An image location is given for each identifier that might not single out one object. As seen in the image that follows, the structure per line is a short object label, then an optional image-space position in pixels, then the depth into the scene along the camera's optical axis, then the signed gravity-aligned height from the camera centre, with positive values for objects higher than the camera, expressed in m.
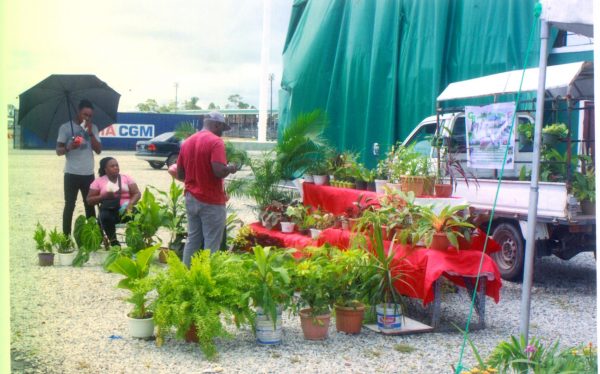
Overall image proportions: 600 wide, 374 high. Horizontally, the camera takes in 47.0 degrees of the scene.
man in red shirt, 6.19 -0.07
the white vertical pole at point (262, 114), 12.62 +1.20
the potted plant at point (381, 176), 7.14 +0.00
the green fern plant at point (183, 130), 8.96 +0.57
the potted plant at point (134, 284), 4.89 -0.78
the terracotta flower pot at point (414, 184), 6.35 -0.07
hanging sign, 7.12 +0.45
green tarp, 10.02 +1.95
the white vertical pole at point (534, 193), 4.19 -0.09
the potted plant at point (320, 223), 7.08 -0.49
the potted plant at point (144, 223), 7.88 -0.58
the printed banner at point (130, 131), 33.12 +2.03
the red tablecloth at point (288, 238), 7.01 -0.67
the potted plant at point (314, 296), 5.05 -0.89
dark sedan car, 23.11 +0.79
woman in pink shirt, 8.21 -0.27
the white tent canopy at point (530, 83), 7.03 +1.09
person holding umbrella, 8.20 +0.22
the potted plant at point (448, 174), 6.33 +0.03
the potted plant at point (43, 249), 7.65 -0.86
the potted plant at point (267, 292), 4.82 -0.83
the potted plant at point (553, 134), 7.05 +0.45
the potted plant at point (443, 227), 5.34 -0.40
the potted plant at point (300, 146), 8.37 +0.35
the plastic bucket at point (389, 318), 5.23 -1.08
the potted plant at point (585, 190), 6.68 -0.11
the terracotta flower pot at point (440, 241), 5.35 -0.50
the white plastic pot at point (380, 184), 7.09 -0.08
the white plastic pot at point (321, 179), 8.16 -0.05
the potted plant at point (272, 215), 7.87 -0.46
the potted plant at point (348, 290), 5.20 -0.87
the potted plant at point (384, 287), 5.25 -0.86
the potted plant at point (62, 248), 7.77 -0.86
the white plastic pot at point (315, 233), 7.15 -0.60
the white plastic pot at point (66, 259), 7.76 -0.97
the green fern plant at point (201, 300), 4.53 -0.85
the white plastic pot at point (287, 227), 7.64 -0.58
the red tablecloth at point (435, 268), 5.21 -0.70
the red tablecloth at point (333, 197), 6.82 -0.23
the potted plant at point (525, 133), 7.58 +0.49
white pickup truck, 6.74 -0.38
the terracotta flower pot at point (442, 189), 6.31 -0.11
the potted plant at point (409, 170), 6.37 +0.06
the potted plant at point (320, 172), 8.17 +0.04
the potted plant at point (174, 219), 8.09 -0.54
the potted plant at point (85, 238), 7.67 -0.75
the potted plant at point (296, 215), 7.65 -0.44
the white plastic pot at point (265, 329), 4.91 -1.10
